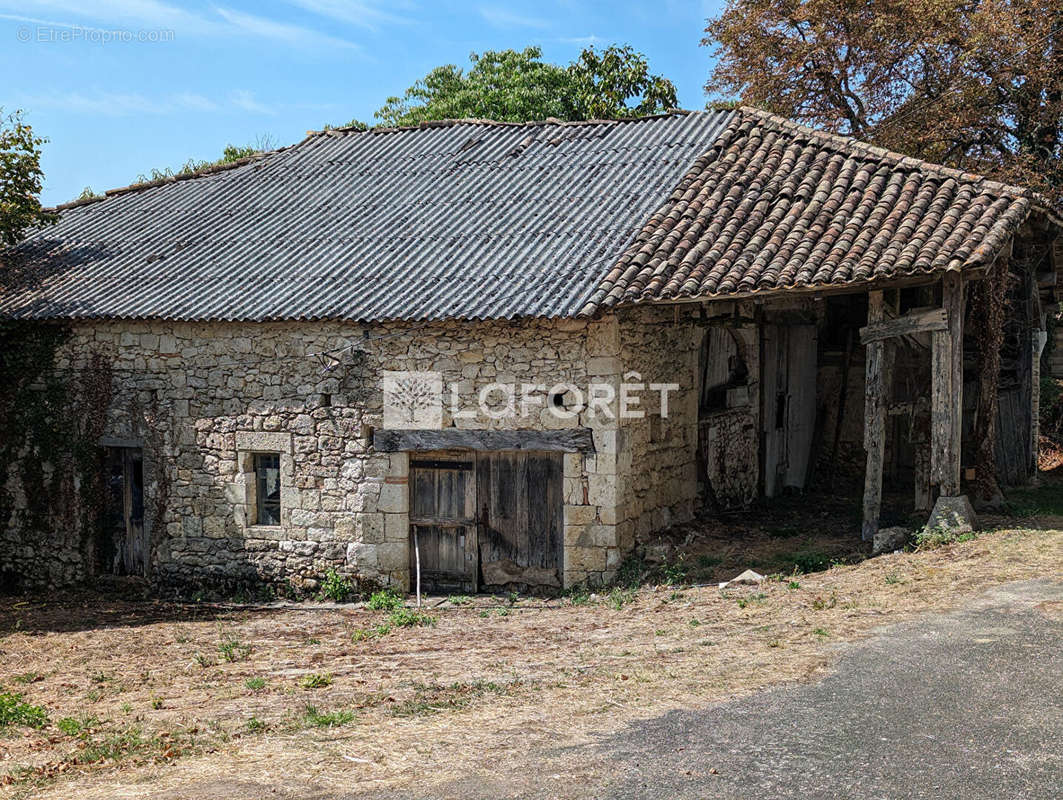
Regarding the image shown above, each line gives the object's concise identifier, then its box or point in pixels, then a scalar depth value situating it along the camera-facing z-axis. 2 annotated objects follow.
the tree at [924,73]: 17.12
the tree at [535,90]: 22.39
